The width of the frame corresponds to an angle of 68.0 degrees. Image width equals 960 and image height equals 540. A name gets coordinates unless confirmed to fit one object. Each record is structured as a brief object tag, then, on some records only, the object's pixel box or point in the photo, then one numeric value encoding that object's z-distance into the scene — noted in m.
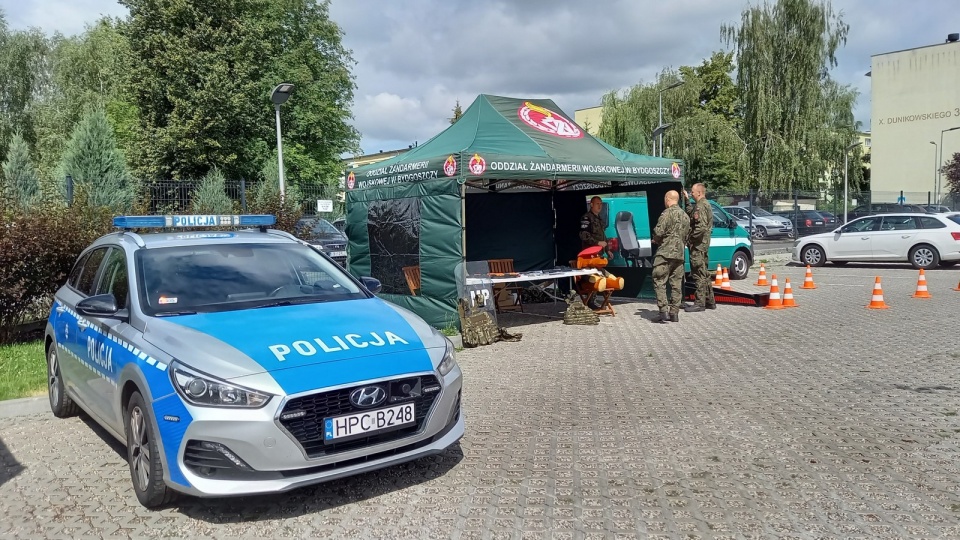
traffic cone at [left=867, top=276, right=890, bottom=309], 12.32
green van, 14.66
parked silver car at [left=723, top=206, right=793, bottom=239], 33.12
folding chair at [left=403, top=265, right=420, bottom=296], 11.77
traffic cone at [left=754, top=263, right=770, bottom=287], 16.64
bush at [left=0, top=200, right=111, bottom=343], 9.08
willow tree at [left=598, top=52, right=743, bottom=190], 40.28
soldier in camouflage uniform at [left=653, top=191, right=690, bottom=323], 11.27
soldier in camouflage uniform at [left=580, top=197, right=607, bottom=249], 13.85
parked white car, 19.41
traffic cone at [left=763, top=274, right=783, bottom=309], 12.84
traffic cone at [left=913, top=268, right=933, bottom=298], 13.65
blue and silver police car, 3.85
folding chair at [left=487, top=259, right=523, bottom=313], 13.06
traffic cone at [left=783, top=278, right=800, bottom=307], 12.91
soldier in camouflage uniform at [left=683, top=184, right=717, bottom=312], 12.40
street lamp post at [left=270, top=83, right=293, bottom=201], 14.57
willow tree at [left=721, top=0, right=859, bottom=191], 36.41
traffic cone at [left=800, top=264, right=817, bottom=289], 15.74
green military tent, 10.78
